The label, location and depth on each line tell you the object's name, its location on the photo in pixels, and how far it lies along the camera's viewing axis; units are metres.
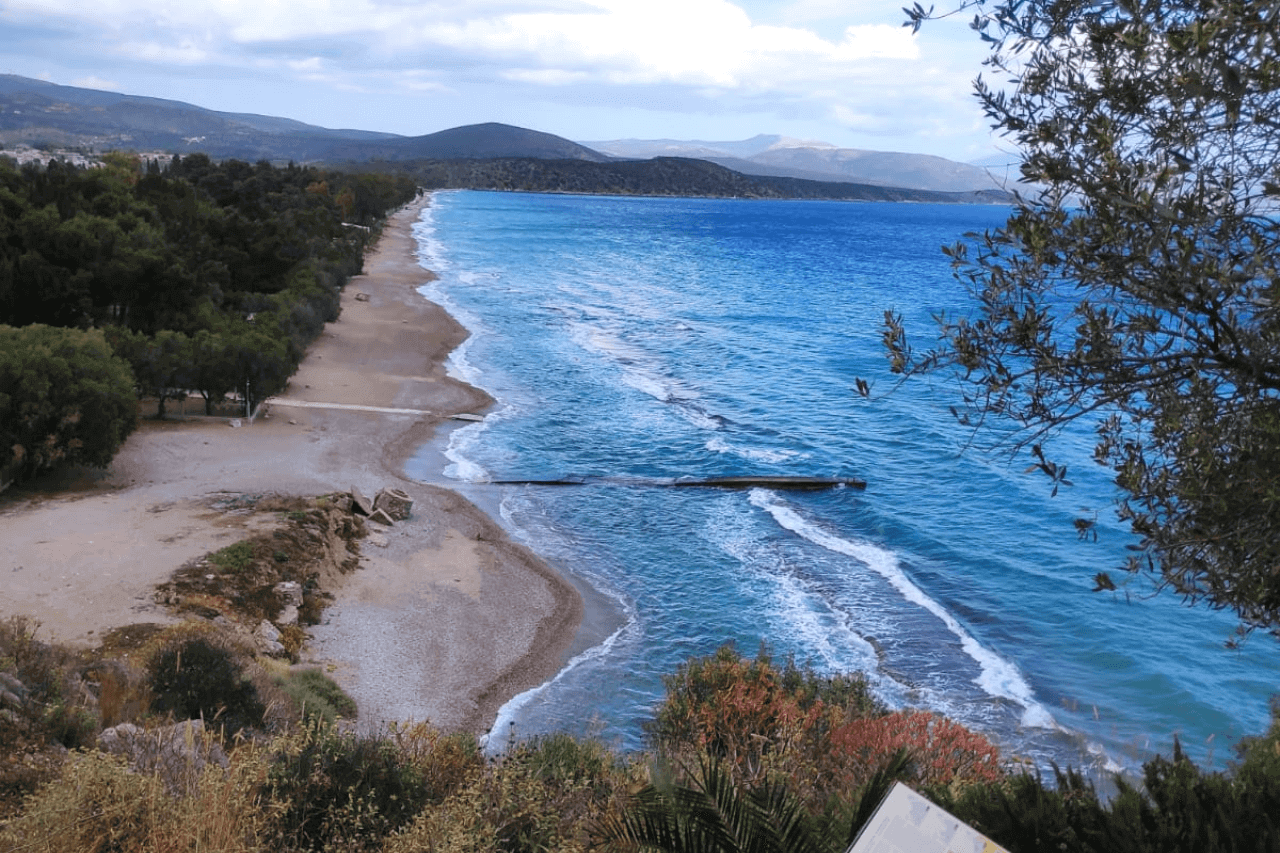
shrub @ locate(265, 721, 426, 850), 5.75
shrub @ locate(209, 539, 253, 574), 16.23
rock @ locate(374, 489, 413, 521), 21.25
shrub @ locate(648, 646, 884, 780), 9.74
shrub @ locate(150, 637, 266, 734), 10.08
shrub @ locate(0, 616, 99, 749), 7.36
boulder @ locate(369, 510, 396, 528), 20.89
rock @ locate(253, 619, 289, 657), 13.95
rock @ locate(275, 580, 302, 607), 15.92
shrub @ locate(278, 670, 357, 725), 11.55
